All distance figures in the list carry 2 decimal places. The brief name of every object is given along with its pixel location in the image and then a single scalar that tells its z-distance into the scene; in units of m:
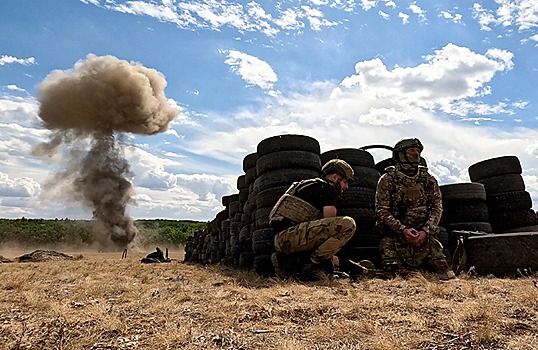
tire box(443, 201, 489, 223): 6.80
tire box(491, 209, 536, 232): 7.04
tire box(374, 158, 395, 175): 7.26
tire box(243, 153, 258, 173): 8.28
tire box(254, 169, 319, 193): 6.49
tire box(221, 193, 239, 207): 9.81
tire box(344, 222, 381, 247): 6.36
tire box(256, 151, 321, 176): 6.61
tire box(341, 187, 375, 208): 6.40
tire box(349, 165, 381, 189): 6.56
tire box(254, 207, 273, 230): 6.51
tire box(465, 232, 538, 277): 4.70
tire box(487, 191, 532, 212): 7.11
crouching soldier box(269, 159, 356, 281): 4.84
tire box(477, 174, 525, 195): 7.23
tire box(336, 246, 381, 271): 6.11
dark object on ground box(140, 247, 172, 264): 12.30
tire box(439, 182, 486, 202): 6.84
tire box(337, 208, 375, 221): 6.35
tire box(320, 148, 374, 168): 6.73
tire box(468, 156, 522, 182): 7.31
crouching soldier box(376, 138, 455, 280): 5.45
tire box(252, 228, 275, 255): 6.30
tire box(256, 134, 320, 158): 6.75
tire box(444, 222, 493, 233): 6.64
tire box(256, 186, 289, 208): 6.47
